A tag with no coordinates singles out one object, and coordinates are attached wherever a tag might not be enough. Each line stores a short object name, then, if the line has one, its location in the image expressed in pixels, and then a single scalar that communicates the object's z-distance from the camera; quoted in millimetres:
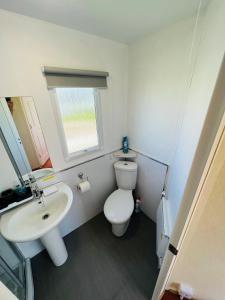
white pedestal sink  1031
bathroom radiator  1127
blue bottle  1942
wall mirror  1100
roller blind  1153
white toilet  1593
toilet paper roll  1611
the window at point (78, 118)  1357
